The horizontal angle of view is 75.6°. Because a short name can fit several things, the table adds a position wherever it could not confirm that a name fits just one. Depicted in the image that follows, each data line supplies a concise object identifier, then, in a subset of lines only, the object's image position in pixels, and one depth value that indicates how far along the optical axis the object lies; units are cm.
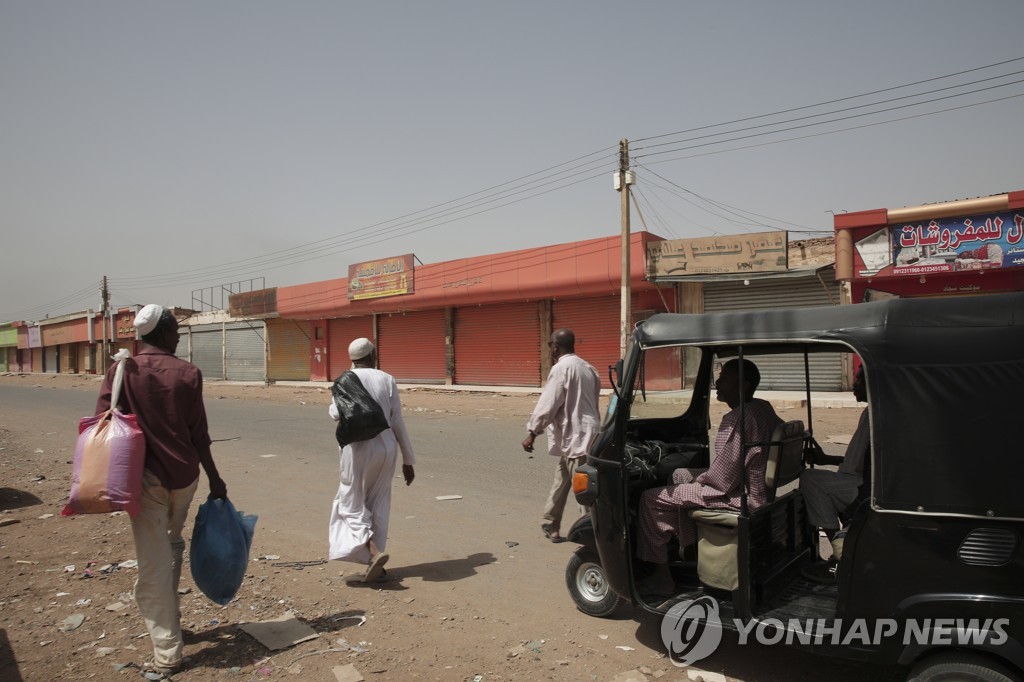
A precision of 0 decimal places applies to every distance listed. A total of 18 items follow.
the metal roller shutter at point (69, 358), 6594
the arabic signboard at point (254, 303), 3738
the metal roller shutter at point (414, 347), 2878
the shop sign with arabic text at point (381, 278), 2875
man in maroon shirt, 338
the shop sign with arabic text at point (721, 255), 1830
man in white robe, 468
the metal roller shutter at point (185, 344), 4668
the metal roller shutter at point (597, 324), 2253
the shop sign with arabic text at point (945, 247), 1550
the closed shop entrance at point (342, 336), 3270
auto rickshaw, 249
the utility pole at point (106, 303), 5688
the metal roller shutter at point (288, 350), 3700
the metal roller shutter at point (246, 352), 4028
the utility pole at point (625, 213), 1848
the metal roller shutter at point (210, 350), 4394
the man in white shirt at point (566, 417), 558
